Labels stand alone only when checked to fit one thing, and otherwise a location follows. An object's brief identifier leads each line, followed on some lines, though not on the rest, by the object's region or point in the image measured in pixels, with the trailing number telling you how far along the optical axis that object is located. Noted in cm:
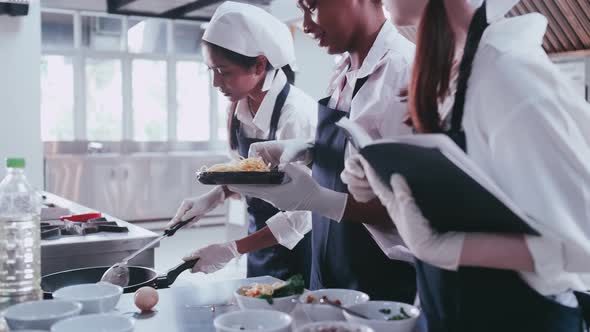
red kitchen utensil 288
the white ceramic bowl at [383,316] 126
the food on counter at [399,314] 132
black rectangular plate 183
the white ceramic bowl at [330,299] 142
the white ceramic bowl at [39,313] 131
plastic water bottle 160
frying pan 182
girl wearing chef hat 244
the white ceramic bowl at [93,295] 146
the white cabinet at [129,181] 840
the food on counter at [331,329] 125
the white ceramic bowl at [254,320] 129
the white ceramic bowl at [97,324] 128
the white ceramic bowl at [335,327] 124
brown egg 160
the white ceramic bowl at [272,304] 144
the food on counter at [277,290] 148
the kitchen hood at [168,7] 654
